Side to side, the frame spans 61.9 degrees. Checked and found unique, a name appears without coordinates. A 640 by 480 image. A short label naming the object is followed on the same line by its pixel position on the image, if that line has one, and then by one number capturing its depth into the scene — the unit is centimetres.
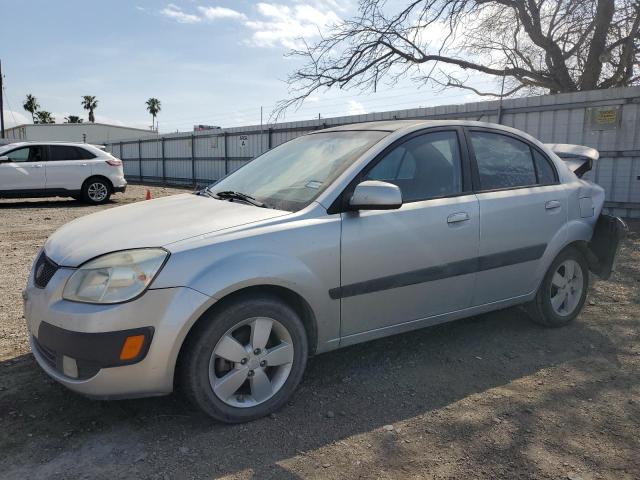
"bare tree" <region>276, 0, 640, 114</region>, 1411
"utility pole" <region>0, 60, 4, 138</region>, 4058
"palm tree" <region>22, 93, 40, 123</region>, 7975
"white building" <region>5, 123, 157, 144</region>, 5297
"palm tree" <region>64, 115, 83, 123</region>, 7523
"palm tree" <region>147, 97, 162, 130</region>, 7944
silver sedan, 254
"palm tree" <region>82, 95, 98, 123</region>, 7694
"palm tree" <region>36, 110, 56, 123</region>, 7756
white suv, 1292
